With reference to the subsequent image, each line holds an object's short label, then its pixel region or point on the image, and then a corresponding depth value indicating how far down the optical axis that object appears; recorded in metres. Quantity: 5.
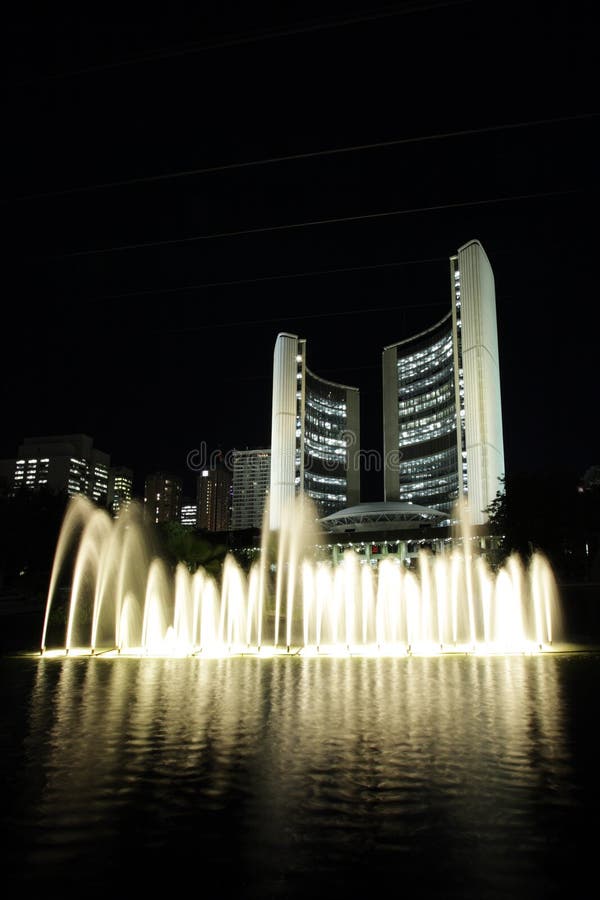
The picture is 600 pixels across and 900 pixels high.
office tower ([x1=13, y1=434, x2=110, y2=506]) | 183.38
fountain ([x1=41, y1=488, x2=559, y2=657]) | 27.02
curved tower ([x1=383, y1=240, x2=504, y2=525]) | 105.06
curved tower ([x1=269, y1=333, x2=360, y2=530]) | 139.50
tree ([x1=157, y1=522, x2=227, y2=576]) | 37.94
